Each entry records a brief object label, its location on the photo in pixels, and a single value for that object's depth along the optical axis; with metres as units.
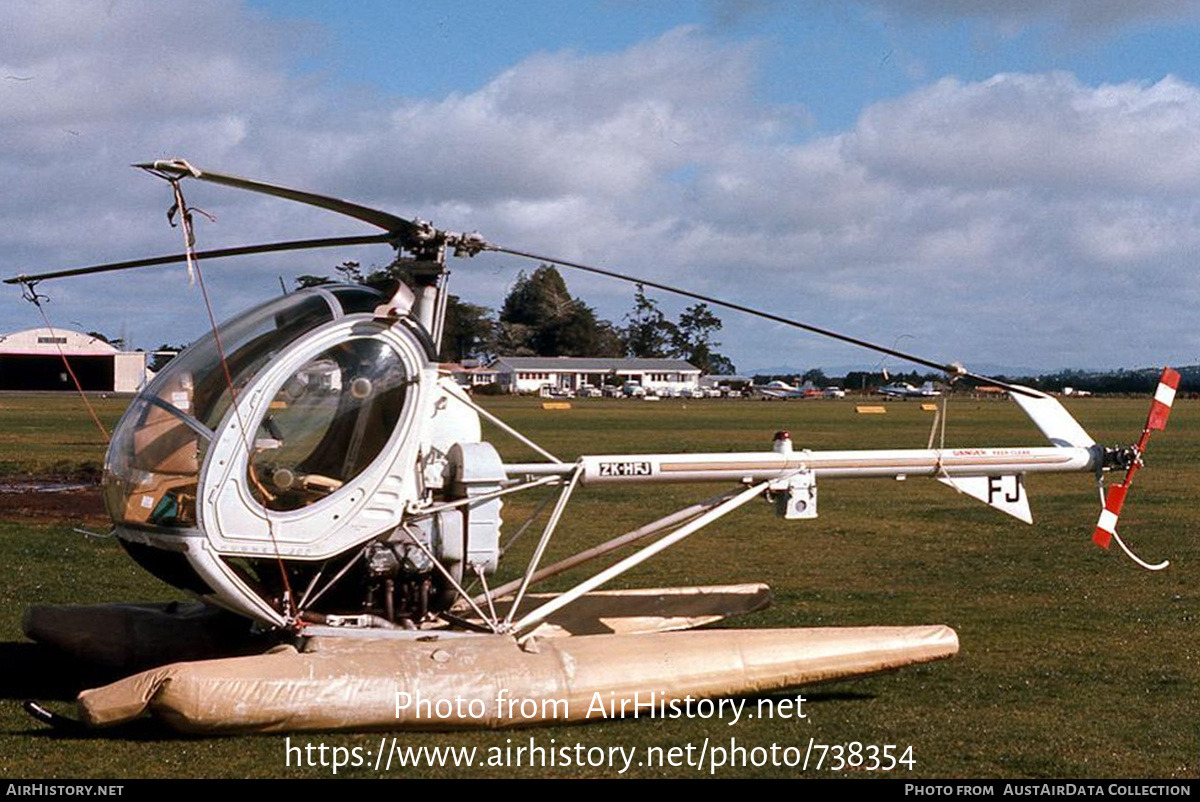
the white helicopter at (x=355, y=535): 7.80
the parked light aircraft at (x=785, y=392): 122.62
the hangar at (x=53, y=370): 68.75
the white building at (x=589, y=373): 116.31
